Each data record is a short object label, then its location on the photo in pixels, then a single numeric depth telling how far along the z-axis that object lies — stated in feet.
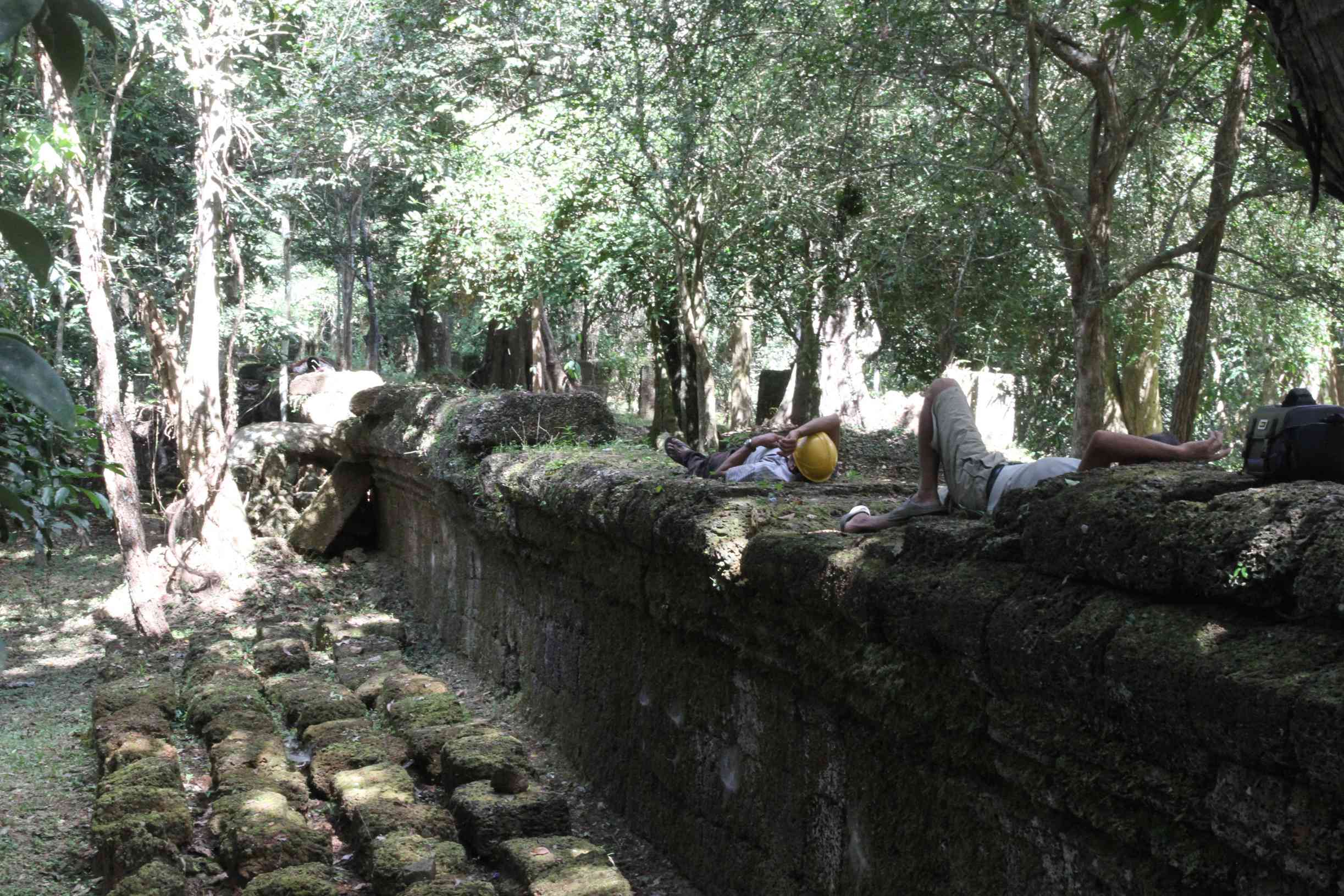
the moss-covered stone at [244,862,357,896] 13.48
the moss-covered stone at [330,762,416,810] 16.70
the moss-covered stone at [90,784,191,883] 14.38
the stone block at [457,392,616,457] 27.63
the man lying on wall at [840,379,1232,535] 12.66
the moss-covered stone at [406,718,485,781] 19.17
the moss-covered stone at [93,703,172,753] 19.74
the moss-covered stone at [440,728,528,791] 17.54
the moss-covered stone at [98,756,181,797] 16.40
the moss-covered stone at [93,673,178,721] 21.39
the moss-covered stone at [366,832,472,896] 13.97
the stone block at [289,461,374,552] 40.27
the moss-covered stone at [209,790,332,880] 14.73
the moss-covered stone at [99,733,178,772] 18.03
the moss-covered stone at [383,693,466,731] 20.79
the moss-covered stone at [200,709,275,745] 20.10
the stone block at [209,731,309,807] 17.29
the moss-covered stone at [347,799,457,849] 15.62
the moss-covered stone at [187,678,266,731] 21.49
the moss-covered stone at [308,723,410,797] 18.51
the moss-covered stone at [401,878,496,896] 13.30
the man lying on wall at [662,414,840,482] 19.88
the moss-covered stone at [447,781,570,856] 15.98
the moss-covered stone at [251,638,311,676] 26.13
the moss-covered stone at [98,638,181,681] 24.93
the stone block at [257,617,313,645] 28.50
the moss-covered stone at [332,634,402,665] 27.32
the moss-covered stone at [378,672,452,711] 22.65
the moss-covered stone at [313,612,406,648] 29.58
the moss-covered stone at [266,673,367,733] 21.57
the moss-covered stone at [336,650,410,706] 23.86
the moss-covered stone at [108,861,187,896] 13.14
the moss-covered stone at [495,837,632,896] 13.61
